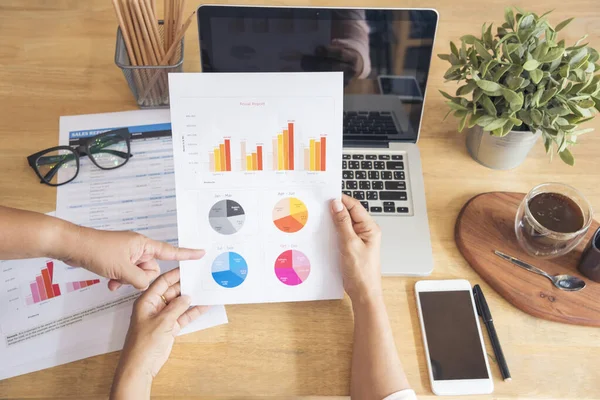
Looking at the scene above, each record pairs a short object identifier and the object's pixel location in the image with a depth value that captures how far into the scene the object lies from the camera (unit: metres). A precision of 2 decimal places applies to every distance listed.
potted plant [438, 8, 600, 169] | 0.82
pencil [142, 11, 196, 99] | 0.94
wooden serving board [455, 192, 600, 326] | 0.84
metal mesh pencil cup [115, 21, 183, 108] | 0.98
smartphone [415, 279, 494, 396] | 0.79
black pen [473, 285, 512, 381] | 0.80
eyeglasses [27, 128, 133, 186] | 0.97
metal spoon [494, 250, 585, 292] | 0.86
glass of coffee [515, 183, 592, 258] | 0.84
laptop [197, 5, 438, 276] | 0.86
